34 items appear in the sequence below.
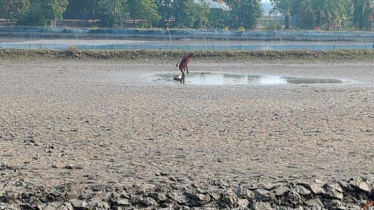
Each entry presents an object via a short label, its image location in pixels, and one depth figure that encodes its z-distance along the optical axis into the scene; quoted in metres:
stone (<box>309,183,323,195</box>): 18.15
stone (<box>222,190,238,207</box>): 17.57
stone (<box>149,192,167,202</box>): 17.51
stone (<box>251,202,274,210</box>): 17.56
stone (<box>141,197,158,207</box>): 17.35
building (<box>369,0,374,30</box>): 128.60
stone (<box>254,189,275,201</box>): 17.76
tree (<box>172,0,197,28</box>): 122.61
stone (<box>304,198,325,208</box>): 17.95
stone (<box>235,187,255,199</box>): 17.82
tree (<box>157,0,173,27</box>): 124.61
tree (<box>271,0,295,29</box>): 139.99
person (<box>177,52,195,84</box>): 49.52
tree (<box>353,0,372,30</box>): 128.13
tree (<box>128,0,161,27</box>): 116.92
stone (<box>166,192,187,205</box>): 17.53
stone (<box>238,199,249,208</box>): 17.57
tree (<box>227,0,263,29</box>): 128.01
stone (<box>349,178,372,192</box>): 18.51
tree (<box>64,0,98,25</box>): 125.22
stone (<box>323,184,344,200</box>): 18.12
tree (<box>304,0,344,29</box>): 127.90
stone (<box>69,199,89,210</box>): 16.99
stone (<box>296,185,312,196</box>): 18.04
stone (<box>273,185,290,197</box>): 17.91
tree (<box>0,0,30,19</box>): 115.92
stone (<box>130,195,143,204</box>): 17.37
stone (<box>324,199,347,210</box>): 17.90
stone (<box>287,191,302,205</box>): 17.84
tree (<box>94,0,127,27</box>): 117.85
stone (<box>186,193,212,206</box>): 17.57
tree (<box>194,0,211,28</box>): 124.37
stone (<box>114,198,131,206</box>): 17.23
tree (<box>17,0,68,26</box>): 113.86
